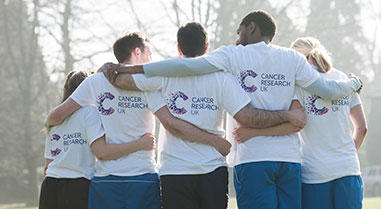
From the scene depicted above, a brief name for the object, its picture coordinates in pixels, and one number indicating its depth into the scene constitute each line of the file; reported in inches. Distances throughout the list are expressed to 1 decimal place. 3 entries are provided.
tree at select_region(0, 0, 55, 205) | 2172.7
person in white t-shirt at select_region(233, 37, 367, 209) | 326.3
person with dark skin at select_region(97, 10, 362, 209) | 309.3
